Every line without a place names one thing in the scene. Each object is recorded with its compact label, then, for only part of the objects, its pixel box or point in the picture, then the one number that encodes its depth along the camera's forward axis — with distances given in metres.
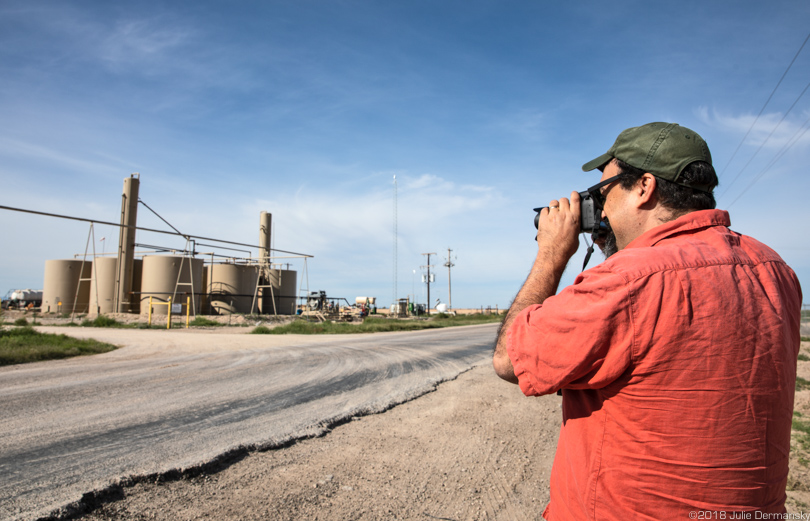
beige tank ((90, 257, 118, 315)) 33.31
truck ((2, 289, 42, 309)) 52.89
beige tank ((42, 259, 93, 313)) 35.62
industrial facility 31.91
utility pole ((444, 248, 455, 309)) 67.81
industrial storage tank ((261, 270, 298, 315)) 39.94
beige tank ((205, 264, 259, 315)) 37.16
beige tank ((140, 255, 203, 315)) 33.03
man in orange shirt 1.11
